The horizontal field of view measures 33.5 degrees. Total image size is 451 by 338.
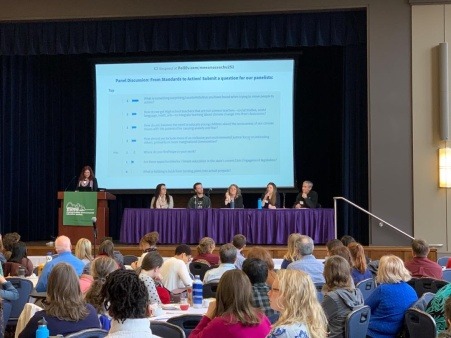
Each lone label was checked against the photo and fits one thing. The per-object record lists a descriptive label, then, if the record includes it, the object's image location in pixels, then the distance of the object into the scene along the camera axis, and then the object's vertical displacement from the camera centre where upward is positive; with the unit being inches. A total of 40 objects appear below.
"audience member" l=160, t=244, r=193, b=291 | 274.1 -32.3
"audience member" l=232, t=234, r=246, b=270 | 342.0 -25.0
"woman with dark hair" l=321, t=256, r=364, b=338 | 202.7 -29.6
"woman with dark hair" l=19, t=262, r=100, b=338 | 167.2 -27.5
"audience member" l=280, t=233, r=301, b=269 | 292.2 -25.5
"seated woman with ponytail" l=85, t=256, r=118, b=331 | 193.0 -26.0
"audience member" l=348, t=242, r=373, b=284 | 276.2 -28.9
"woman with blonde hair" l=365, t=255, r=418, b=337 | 221.5 -32.9
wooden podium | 506.3 -27.0
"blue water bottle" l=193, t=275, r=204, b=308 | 235.8 -33.9
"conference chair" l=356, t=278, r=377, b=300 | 255.9 -34.2
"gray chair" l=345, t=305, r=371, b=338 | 195.2 -35.6
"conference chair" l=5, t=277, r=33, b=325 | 265.9 -38.8
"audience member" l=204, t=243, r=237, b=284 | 267.9 -27.7
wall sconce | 494.6 +13.1
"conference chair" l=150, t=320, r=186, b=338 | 165.2 -31.8
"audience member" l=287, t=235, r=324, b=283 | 271.1 -27.5
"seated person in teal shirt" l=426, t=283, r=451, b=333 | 190.7 -31.0
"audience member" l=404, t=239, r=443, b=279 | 291.1 -30.3
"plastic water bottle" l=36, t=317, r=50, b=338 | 155.8 -30.1
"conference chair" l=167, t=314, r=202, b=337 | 190.2 -34.3
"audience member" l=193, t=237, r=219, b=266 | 335.6 -29.5
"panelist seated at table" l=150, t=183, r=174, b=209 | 517.0 -8.9
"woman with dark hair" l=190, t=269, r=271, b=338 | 149.8 -25.2
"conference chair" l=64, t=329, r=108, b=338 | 155.4 -31.0
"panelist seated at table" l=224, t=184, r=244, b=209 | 506.0 -7.2
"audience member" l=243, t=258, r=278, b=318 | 200.5 -25.5
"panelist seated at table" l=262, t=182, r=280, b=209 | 500.7 -6.4
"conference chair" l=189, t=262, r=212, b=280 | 316.2 -34.3
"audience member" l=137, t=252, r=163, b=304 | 232.8 -26.6
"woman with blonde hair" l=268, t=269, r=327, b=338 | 145.3 -24.4
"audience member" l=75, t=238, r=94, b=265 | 310.5 -26.4
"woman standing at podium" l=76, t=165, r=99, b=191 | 522.0 +4.2
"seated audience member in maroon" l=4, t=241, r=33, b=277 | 306.7 -30.5
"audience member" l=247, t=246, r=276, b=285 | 242.0 -22.9
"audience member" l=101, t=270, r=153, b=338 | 136.0 -21.9
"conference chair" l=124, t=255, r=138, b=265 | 378.9 -36.6
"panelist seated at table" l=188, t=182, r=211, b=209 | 510.3 -8.7
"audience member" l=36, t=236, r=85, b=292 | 262.7 -26.6
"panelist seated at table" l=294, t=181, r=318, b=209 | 503.2 -7.1
